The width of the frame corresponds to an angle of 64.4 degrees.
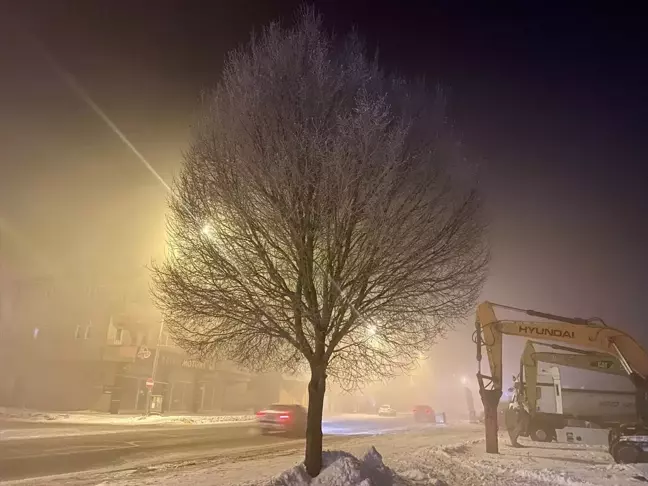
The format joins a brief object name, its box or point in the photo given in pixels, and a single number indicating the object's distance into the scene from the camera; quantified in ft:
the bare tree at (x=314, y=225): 28.25
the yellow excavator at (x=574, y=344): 50.83
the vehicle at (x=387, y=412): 175.32
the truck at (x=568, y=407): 65.05
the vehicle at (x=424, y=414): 144.36
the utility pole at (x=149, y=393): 102.68
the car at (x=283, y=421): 74.10
